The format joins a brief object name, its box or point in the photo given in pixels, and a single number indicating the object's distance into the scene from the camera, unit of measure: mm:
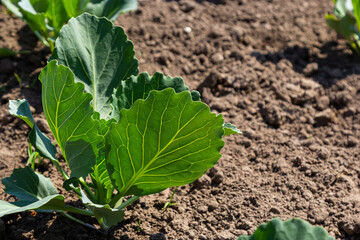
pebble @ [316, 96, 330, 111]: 2818
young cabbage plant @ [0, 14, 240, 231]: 1622
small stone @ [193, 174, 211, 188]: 2279
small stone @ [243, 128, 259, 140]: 2580
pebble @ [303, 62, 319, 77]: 3054
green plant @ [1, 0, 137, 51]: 2813
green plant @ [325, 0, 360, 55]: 3159
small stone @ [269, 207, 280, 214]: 2123
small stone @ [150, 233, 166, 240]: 2002
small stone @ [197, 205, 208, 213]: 2145
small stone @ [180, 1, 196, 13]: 3539
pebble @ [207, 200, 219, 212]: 2158
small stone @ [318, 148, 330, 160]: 2437
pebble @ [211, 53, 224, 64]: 3100
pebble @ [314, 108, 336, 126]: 2734
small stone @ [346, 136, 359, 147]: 2572
